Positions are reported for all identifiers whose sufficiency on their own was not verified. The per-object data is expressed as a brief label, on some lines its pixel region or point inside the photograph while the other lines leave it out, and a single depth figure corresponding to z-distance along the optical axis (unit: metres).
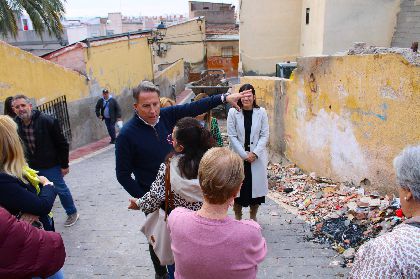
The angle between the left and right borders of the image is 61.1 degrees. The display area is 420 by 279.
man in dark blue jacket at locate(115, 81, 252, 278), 3.02
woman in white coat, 4.36
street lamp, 18.81
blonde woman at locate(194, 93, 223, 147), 5.60
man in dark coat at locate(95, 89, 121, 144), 10.42
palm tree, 14.23
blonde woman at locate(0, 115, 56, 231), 2.38
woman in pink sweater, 1.80
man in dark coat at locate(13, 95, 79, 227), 4.19
